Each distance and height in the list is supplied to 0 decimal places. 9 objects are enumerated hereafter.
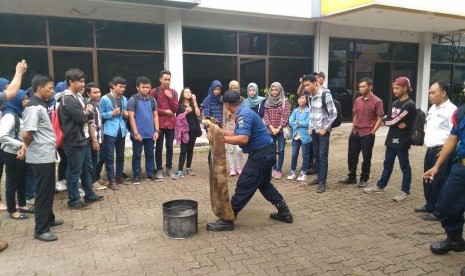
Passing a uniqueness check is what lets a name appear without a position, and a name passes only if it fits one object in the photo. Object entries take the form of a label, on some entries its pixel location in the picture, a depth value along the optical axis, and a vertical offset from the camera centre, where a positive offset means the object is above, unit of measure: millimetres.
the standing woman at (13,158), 4609 -941
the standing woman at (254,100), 7219 -318
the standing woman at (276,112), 6887 -523
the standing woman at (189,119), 7090 -673
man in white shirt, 4801 -626
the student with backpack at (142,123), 6496 -688
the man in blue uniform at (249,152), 4512 -848
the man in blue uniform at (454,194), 3744 -1118
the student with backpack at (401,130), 5566 -700
